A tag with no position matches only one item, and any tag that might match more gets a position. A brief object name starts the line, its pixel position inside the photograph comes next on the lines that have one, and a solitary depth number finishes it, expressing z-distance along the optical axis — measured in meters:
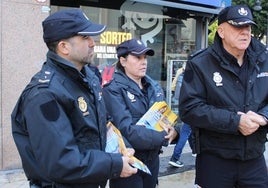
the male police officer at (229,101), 2.99
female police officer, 3.32
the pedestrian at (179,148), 6.75
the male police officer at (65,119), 2.04
